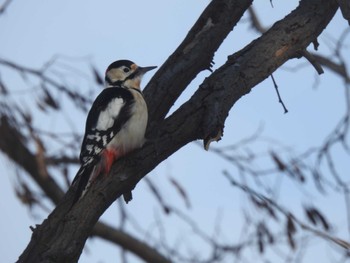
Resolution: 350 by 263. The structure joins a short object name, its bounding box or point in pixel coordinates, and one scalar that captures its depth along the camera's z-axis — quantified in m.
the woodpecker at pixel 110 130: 8.29
